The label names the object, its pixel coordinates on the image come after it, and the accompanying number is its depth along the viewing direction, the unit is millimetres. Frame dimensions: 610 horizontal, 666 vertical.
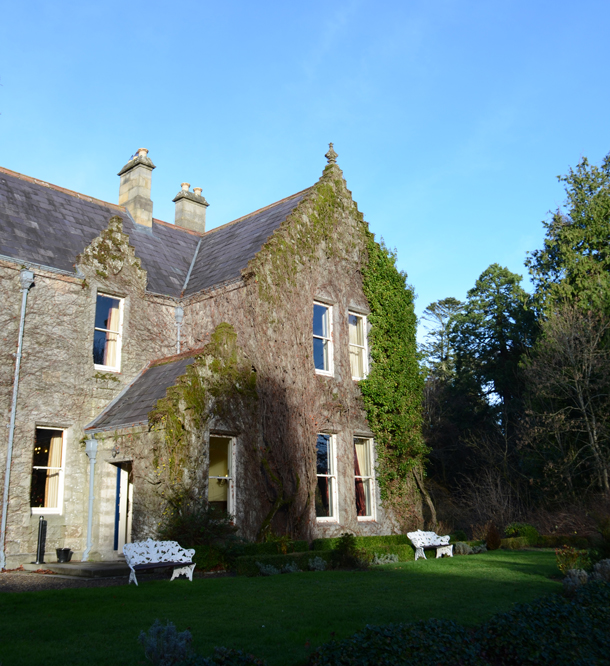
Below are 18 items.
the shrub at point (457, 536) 18659
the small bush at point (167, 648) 5402
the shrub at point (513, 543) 18672
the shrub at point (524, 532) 19391
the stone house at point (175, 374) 14133
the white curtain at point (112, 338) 16688
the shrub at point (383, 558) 14508
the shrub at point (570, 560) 11477
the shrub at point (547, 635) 6535
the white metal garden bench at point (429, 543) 15505
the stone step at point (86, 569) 12148
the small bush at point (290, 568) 12422
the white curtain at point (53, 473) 14836
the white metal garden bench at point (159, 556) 10703
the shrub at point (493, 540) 18203
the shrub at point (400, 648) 5812
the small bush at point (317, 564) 13070
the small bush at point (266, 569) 12008
